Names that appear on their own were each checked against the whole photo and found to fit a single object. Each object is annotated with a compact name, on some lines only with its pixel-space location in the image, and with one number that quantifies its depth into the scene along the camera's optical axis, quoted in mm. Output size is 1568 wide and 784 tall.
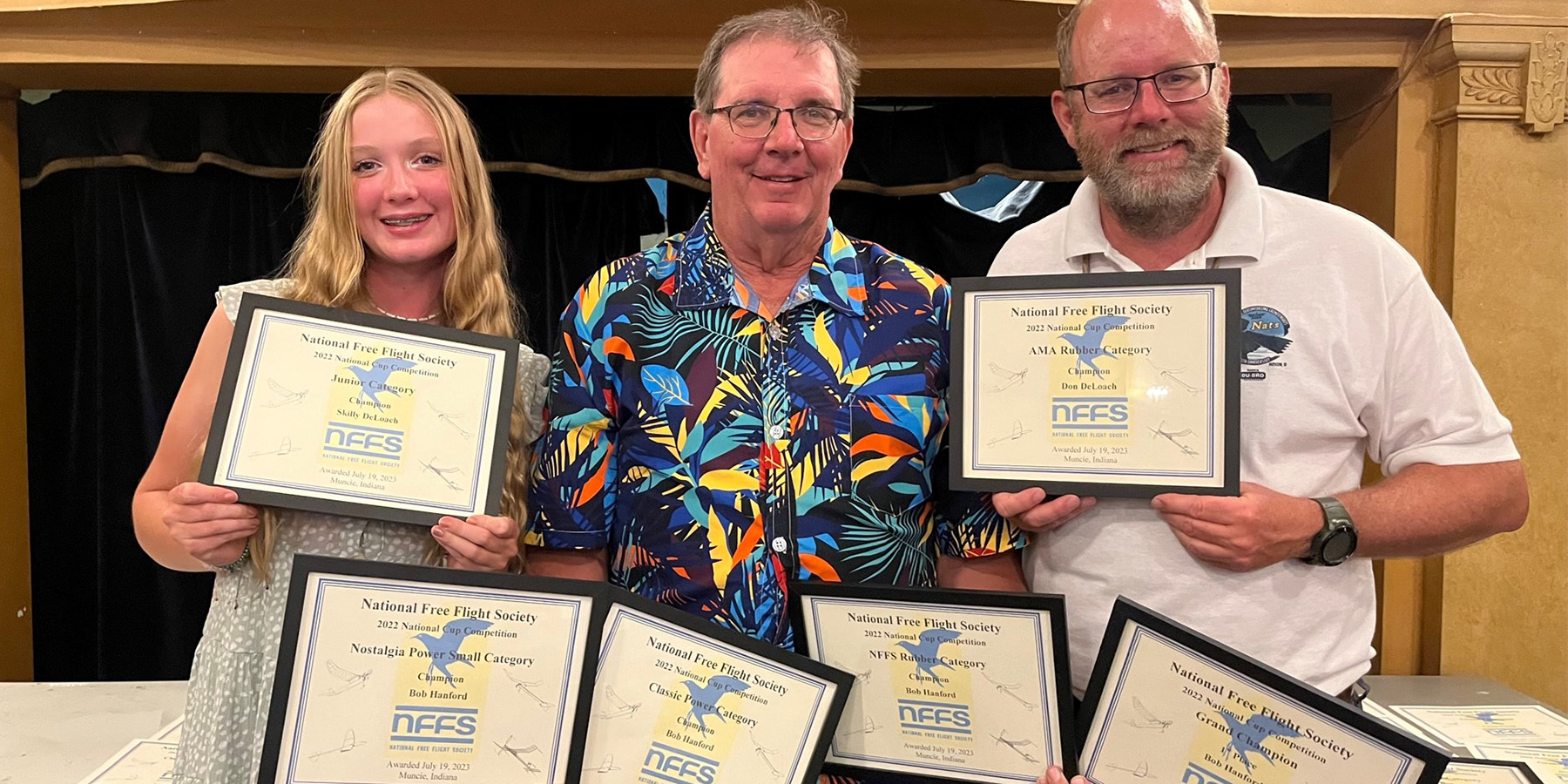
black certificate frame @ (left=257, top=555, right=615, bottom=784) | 1366
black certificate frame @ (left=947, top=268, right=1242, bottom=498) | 1410
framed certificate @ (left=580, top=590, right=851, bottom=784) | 1394
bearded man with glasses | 1534
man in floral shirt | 1514
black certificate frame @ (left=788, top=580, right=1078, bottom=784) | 1415
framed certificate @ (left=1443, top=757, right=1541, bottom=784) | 2225
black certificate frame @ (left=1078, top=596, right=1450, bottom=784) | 1204
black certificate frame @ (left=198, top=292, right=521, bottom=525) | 1479
